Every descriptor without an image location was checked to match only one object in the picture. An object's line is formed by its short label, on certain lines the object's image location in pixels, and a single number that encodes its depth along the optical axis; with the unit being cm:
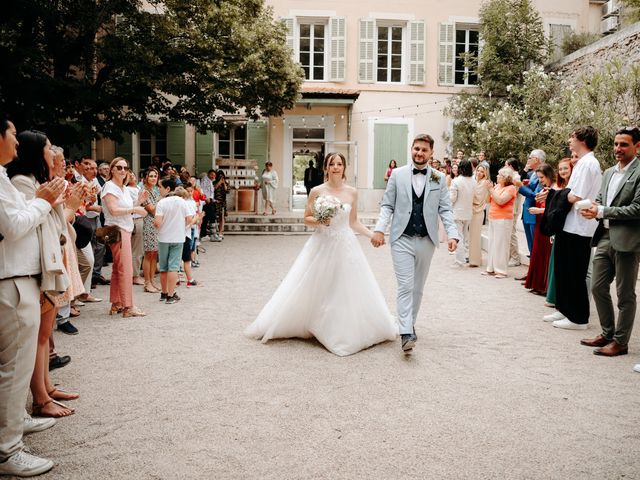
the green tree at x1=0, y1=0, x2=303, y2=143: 1113
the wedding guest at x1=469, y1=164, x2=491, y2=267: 1125
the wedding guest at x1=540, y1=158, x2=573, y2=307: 712
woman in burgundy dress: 833
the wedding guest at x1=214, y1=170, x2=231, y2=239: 1627
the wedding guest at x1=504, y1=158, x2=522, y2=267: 1030
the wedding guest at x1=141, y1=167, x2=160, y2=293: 852
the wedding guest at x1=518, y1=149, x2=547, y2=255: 909
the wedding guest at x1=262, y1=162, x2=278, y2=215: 1953
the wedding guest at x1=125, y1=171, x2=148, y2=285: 888
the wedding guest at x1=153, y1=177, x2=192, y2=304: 785
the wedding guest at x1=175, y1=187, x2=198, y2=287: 851
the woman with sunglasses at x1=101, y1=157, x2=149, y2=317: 673
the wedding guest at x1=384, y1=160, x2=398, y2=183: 1989
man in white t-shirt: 613
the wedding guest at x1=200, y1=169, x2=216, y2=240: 1543
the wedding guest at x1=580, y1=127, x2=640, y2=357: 521
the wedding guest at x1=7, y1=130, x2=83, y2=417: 338
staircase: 1773
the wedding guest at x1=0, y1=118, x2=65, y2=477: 311
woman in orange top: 997
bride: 566
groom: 544
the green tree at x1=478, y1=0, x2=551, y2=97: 1925
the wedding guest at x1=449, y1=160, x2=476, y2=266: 1120
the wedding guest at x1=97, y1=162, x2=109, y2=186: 980
